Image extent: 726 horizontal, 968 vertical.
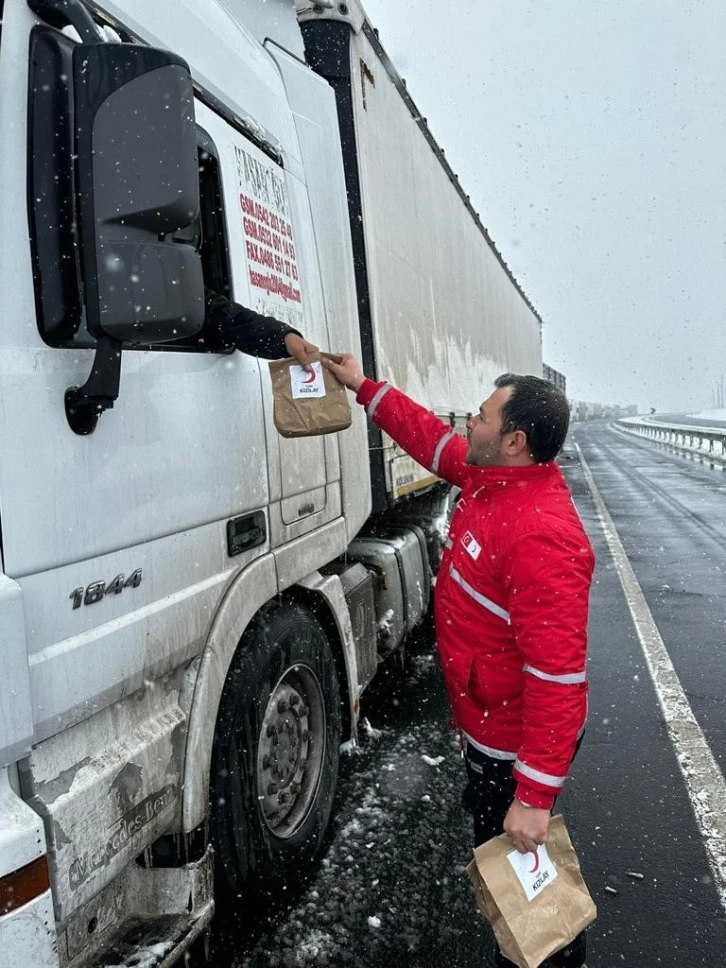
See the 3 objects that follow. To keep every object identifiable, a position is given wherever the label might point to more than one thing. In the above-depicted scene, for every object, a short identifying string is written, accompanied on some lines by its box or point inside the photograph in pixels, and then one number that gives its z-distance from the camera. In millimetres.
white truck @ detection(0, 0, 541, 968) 1616
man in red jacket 2051
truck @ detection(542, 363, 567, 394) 38359
